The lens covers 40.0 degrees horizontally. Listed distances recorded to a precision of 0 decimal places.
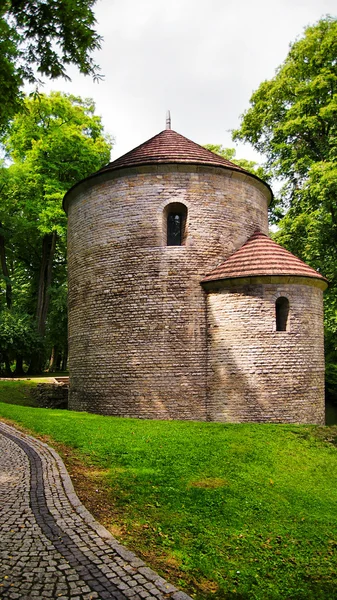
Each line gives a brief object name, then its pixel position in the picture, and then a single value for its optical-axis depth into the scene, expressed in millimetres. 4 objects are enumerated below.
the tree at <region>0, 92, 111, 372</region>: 26922
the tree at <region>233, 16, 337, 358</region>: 20688
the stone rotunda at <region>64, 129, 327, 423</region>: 13836
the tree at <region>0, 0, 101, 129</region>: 7355
